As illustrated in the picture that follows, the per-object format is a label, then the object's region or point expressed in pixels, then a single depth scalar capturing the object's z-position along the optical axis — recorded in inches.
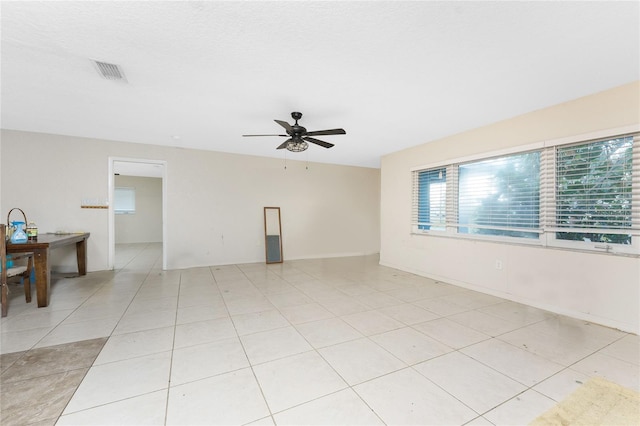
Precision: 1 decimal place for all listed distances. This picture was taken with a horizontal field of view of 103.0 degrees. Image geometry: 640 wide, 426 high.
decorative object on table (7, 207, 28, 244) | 119.8
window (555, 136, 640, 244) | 101.8
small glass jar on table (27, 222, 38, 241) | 139.6
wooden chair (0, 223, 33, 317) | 108.5
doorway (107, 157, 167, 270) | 189.3
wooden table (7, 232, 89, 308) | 116.6
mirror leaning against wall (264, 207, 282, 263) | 231.1
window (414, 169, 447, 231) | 175.8
